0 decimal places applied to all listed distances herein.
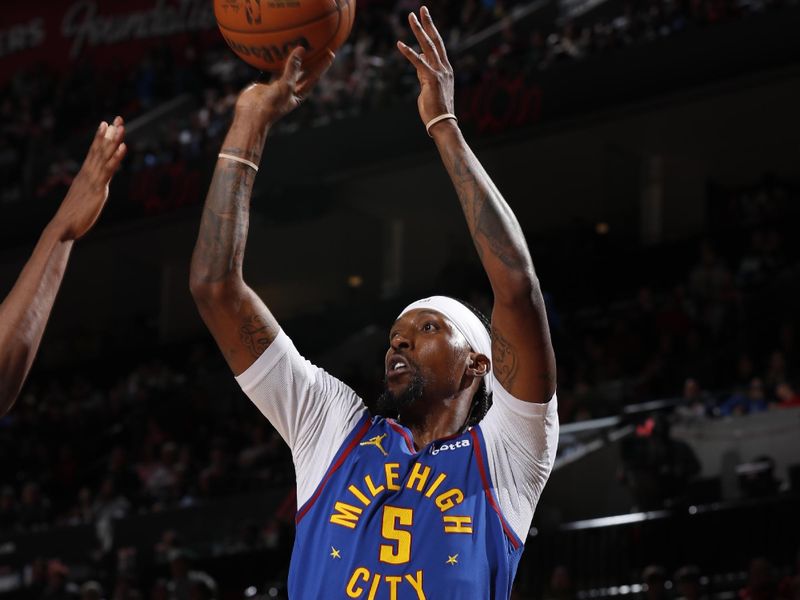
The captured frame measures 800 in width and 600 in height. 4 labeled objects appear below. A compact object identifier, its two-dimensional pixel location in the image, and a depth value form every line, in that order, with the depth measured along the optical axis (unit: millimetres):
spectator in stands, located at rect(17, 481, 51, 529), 15586
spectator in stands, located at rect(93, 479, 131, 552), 14406
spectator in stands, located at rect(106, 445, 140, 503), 15547
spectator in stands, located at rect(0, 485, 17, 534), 15727
